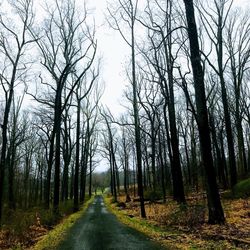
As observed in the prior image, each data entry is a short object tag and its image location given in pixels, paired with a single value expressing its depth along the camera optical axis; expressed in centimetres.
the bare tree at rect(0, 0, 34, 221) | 2139
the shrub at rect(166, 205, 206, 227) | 1280
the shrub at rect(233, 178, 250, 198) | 1968
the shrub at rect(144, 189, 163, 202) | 3078
